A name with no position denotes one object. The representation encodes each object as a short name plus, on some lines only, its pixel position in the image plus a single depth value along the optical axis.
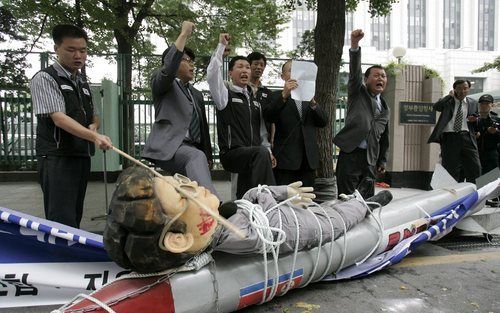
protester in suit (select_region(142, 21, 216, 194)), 2.71
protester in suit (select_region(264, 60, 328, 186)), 3.68
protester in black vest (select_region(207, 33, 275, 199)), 3.17
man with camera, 5.87
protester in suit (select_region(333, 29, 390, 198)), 3.83
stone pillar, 8.02
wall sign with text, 7.98
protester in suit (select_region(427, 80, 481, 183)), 5.25
